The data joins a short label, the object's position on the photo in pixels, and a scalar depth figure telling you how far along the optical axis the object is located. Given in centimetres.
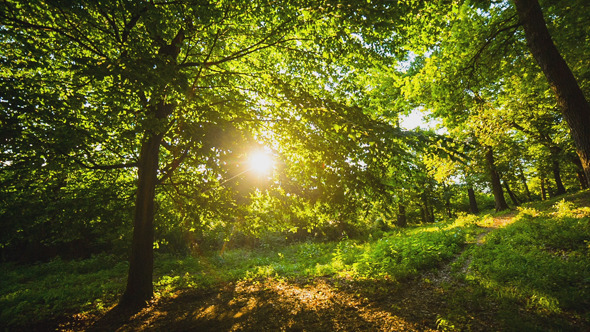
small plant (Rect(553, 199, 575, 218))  973
